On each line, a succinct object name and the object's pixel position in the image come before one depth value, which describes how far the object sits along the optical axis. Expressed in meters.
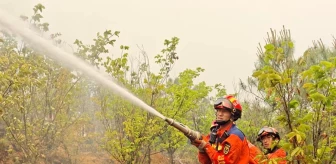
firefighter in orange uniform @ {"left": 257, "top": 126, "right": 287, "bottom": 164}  5.82
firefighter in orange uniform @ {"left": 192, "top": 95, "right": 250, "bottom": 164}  4.07
